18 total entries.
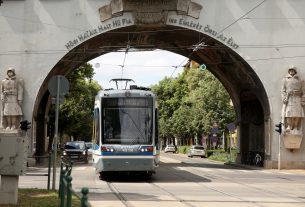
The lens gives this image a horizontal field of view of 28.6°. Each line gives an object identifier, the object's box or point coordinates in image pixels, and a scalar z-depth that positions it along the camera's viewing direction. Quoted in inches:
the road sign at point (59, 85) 619.5
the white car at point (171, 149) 3570.4
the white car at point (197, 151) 2426.2
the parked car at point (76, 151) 1523.7
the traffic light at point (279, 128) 1230.3
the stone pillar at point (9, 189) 469.7
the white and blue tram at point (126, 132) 796.6
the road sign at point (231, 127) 1604.2
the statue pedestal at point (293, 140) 1234.0
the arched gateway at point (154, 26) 1289.4
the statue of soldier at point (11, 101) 1243.8
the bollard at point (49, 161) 652.1
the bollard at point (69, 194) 294.7
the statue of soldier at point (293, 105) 1225.4
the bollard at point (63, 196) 362.0
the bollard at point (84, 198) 232.4
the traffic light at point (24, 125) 1114.7
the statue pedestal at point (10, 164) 471.2
